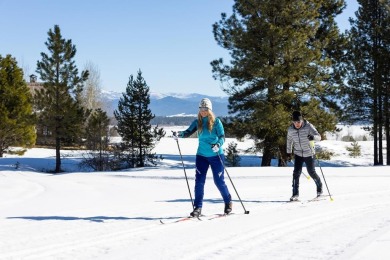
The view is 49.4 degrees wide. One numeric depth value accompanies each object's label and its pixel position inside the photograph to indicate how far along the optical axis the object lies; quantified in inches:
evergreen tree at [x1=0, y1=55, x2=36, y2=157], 1205.7
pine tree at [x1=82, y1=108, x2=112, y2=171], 1242.0
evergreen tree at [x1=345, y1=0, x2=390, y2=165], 1072.8
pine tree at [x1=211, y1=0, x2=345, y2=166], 814.5
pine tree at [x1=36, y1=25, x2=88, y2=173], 1251.8
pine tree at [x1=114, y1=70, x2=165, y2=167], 1172.5
